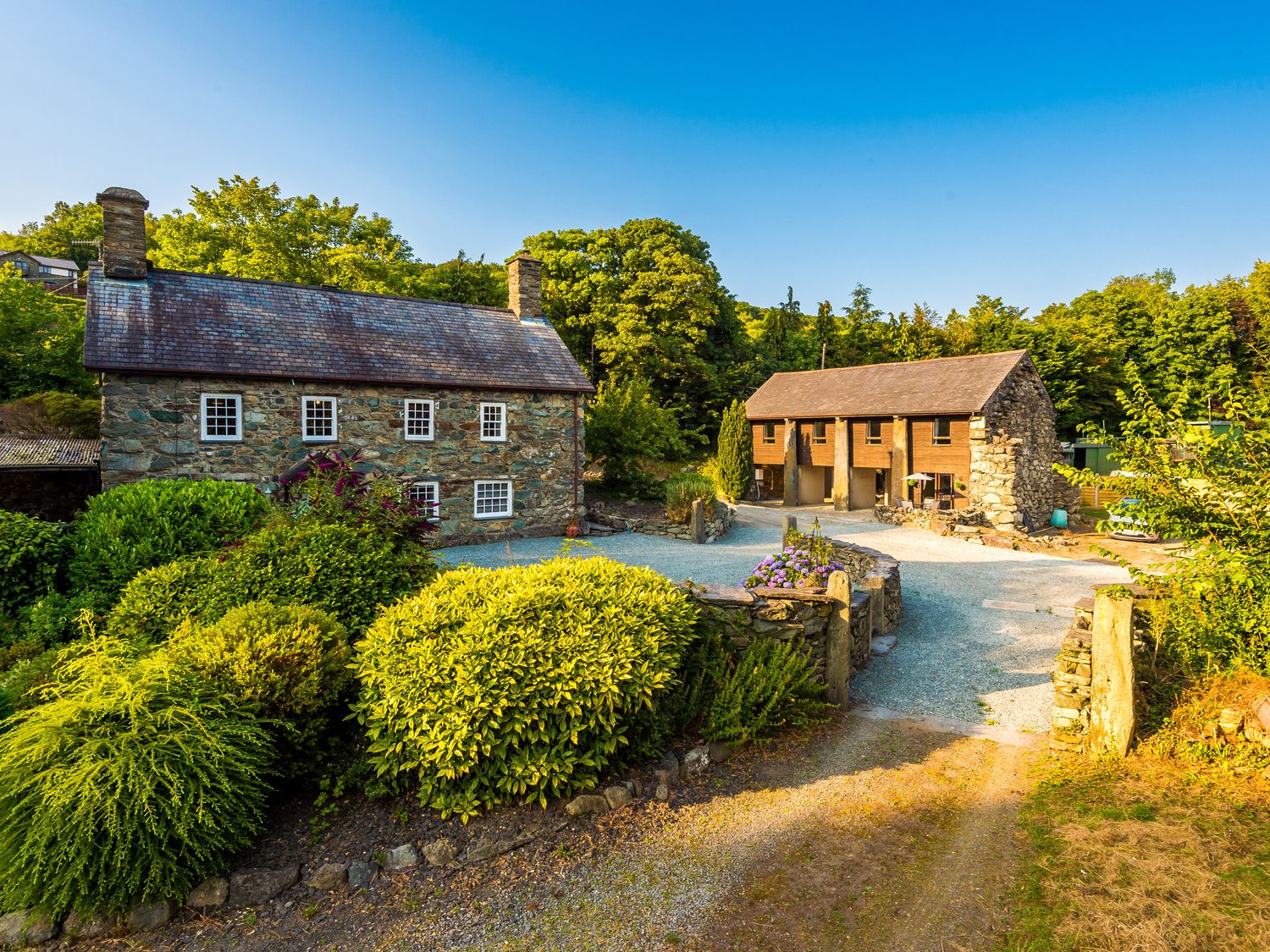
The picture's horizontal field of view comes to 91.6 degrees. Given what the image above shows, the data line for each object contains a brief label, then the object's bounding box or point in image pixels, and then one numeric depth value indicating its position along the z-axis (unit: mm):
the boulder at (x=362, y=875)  4449
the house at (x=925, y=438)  25094
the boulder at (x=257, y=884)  4254
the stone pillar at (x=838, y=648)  7441
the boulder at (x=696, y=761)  5957
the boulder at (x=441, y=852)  4684
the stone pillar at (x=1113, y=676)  6000
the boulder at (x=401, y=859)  4605
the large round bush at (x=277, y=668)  5051
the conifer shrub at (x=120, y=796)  3838
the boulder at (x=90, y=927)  3926
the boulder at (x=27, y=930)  3893
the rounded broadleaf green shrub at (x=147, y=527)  8273
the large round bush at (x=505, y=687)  5055
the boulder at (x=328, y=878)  4406
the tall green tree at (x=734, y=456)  31500
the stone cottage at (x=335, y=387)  15602
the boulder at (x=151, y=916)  3992
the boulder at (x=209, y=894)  4164
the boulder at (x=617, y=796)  5379
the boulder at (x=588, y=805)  5215
